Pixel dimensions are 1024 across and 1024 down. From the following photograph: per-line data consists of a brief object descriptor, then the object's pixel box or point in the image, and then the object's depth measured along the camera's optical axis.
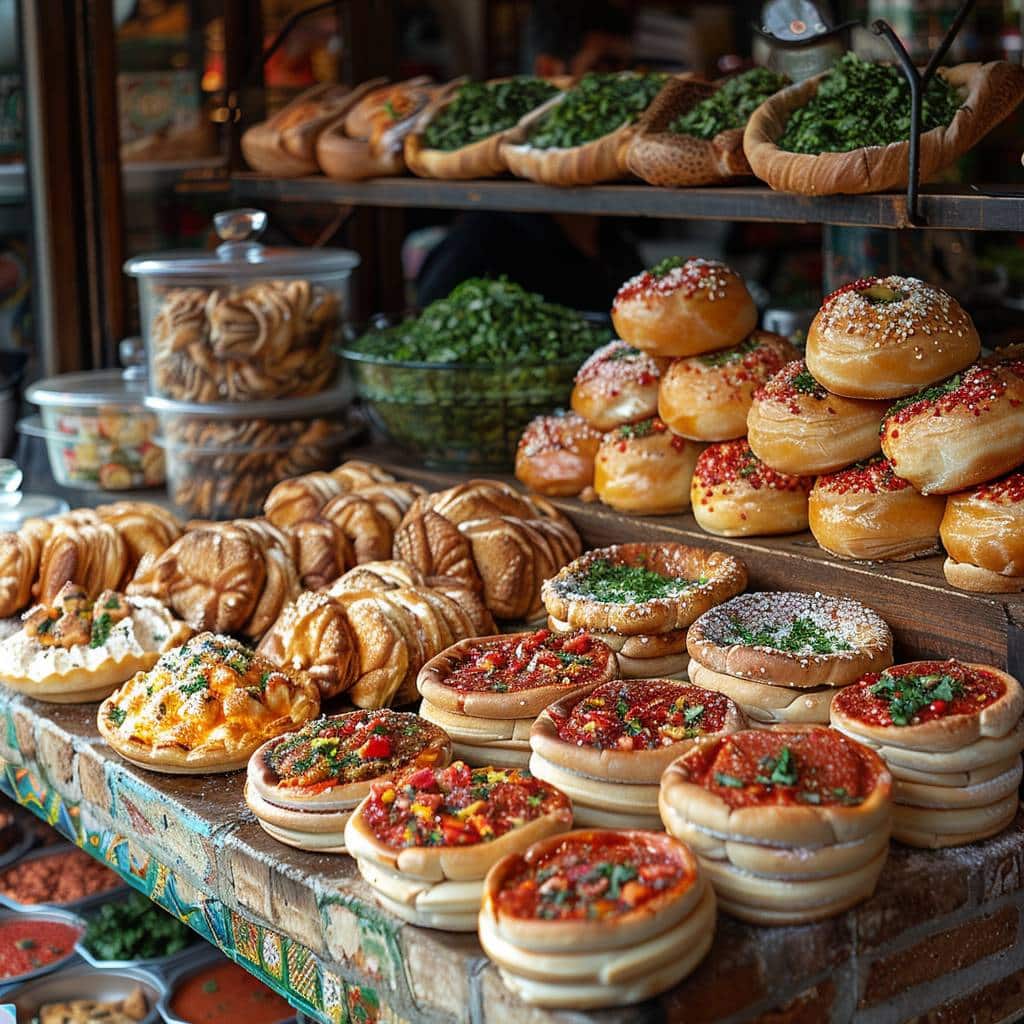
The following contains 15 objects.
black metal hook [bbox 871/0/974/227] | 2.56
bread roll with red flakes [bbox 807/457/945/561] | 2.67
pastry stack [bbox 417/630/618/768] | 2.40
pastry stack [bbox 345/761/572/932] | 1.97
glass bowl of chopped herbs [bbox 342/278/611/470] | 3.63
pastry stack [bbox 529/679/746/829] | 2.15
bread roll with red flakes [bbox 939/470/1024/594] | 2.46
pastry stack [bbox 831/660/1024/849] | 2.13
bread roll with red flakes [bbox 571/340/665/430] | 3.23
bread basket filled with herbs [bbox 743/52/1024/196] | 2.68
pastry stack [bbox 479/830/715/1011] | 1.77
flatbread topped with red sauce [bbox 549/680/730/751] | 2.21
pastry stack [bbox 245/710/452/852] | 2.23
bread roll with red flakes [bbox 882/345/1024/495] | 2.47
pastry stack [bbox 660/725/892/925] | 1.92
